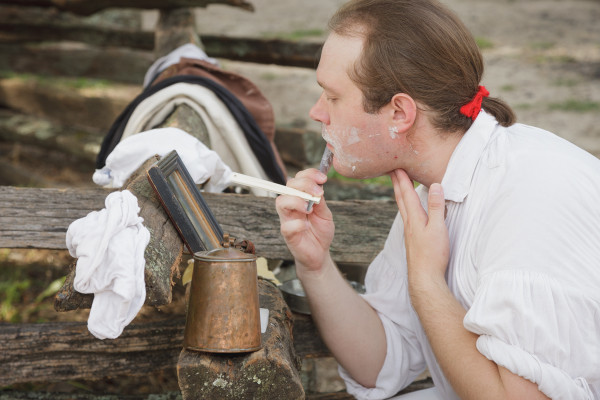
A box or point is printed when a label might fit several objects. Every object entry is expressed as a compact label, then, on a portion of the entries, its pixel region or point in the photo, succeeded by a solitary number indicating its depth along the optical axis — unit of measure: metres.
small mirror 2.05
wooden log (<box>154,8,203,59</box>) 4.43
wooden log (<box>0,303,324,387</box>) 2.54
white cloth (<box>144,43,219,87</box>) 3.96
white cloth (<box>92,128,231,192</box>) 2.44
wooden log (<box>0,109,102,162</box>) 5.65
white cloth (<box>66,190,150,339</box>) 1.68
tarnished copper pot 1.73
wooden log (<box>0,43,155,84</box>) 5.84
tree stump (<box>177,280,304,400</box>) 1.73
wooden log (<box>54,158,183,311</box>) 1.75
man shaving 1.68
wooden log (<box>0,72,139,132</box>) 5.31
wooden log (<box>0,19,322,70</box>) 5.40
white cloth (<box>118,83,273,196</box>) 3.10
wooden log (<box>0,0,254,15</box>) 4.43
